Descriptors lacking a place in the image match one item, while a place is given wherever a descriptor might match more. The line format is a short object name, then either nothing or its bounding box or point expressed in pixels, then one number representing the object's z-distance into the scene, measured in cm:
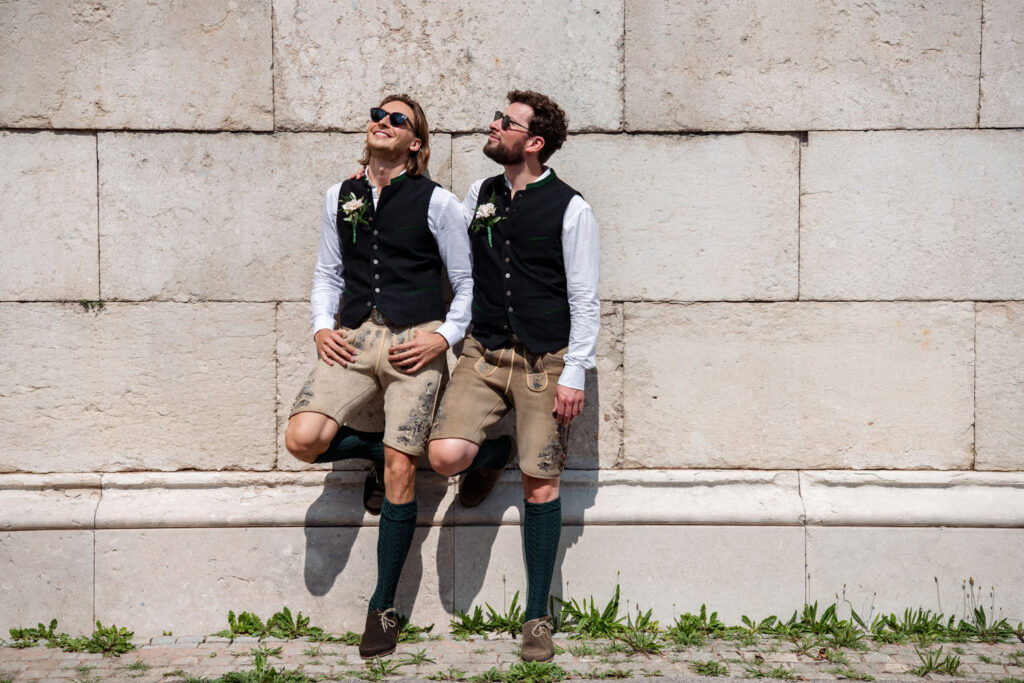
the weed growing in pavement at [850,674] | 373
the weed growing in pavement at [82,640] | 410
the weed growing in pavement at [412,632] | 419
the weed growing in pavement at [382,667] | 378
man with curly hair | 385
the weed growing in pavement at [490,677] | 369
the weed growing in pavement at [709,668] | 377
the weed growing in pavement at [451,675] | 373
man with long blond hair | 393
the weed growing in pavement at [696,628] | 417
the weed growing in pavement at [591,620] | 421
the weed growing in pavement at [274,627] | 424
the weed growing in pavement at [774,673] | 375
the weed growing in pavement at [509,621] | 426
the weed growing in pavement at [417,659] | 389
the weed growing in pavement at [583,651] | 396
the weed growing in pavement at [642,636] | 402
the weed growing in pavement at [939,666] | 377
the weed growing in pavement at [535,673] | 370
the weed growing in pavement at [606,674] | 373
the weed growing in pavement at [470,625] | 426
